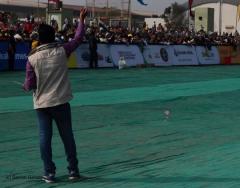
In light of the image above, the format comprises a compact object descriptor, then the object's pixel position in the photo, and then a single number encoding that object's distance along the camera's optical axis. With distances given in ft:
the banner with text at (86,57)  96.37
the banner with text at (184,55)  117.91
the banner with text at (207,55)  125.59
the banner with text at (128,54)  103.09
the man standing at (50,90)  21.68
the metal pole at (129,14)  144.93
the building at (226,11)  295.69
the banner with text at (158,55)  110.32
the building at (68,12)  161.31
